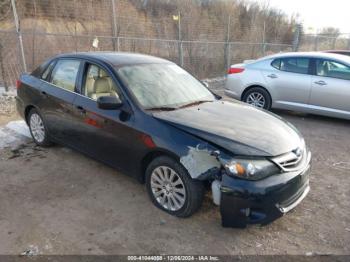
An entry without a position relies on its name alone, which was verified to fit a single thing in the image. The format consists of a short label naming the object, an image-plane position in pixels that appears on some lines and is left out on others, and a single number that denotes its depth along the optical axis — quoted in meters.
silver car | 6.58
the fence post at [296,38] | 15.17
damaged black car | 2.83
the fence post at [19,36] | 7.73
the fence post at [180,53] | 10.74
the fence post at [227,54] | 12.75
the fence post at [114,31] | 9.68
